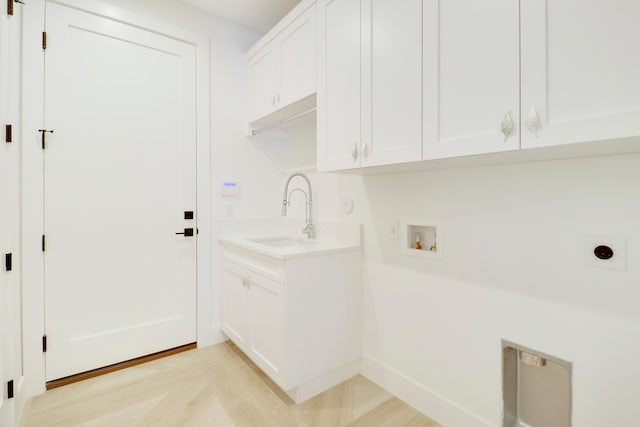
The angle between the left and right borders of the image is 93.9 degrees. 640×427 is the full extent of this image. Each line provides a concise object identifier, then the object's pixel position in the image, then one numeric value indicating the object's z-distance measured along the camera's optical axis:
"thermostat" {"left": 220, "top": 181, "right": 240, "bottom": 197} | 2.51
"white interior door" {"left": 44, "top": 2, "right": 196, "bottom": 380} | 1.88
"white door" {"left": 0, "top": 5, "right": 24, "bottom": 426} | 1.42
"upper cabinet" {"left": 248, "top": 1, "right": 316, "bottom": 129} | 1.87
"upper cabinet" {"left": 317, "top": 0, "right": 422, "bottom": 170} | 1.29
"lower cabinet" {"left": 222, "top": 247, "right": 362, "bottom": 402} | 1.67
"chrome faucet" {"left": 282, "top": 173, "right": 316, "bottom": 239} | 2.32
